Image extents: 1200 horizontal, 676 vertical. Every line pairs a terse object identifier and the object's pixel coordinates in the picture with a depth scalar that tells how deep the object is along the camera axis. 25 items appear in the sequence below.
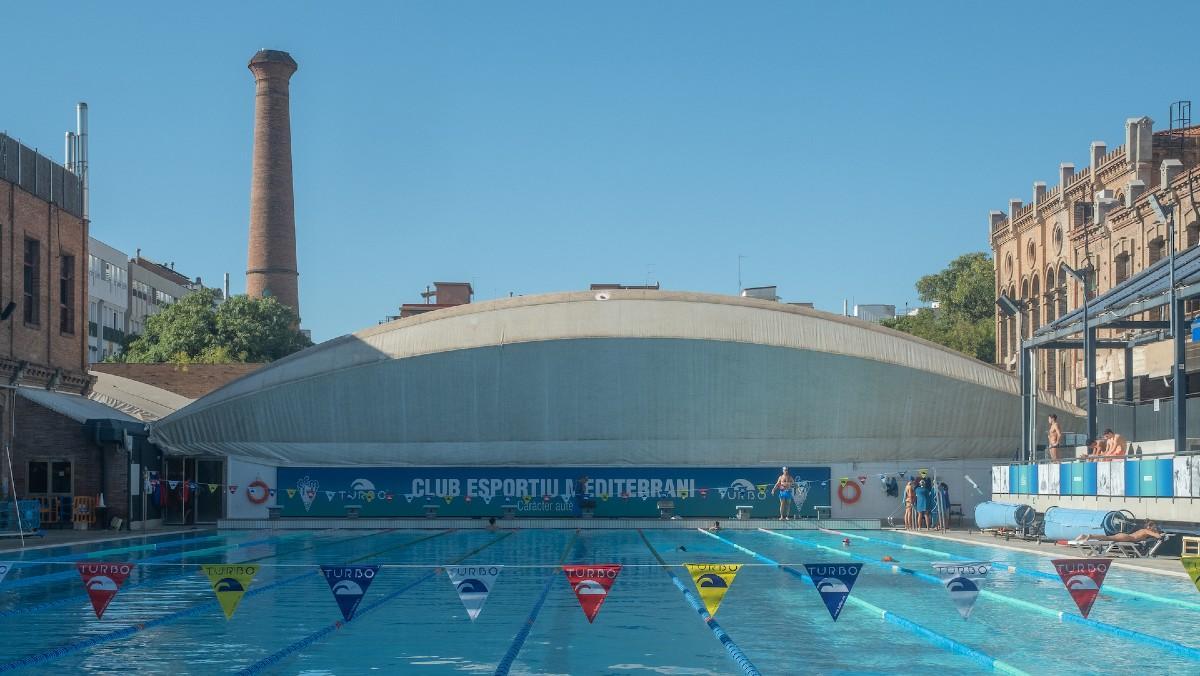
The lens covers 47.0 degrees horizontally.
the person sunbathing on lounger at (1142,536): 22.84
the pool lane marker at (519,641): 11.76
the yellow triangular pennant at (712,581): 13.09
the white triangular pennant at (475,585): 13.10
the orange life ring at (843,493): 38.72
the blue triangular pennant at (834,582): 12.85
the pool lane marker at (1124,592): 16.04
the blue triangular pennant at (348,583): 12.85
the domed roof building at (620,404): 39.84
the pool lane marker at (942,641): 11.80
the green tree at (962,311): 79.25
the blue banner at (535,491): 38.94
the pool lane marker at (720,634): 11.68
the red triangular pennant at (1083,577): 13.19
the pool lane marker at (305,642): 11.77
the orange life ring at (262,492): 39.34
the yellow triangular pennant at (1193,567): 12.68
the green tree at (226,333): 66.56
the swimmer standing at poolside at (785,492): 37.88
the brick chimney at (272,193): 72.69
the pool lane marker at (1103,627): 12.50
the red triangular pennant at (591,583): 12.99
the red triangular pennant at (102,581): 13.76
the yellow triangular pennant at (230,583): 13.32
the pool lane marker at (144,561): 19.24
